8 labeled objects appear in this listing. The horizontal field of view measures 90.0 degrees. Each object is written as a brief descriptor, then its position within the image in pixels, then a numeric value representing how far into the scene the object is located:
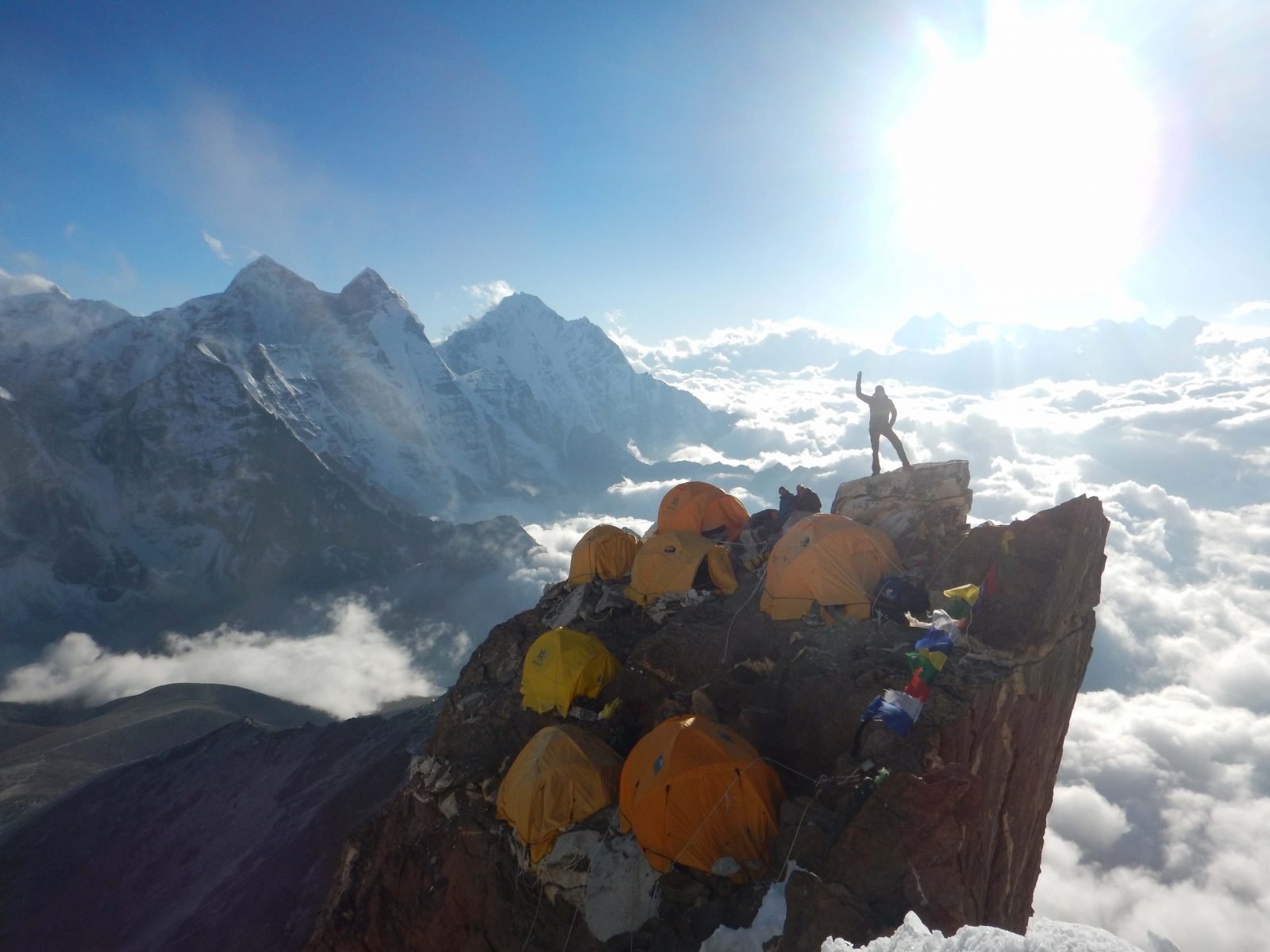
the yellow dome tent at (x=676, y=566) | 20.73
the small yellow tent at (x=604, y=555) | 25.36
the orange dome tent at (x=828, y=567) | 16.39
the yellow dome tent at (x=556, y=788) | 13.95
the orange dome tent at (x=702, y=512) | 25.20
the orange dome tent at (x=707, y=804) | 11.70
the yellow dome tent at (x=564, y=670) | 17.62
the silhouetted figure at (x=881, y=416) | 21.47
